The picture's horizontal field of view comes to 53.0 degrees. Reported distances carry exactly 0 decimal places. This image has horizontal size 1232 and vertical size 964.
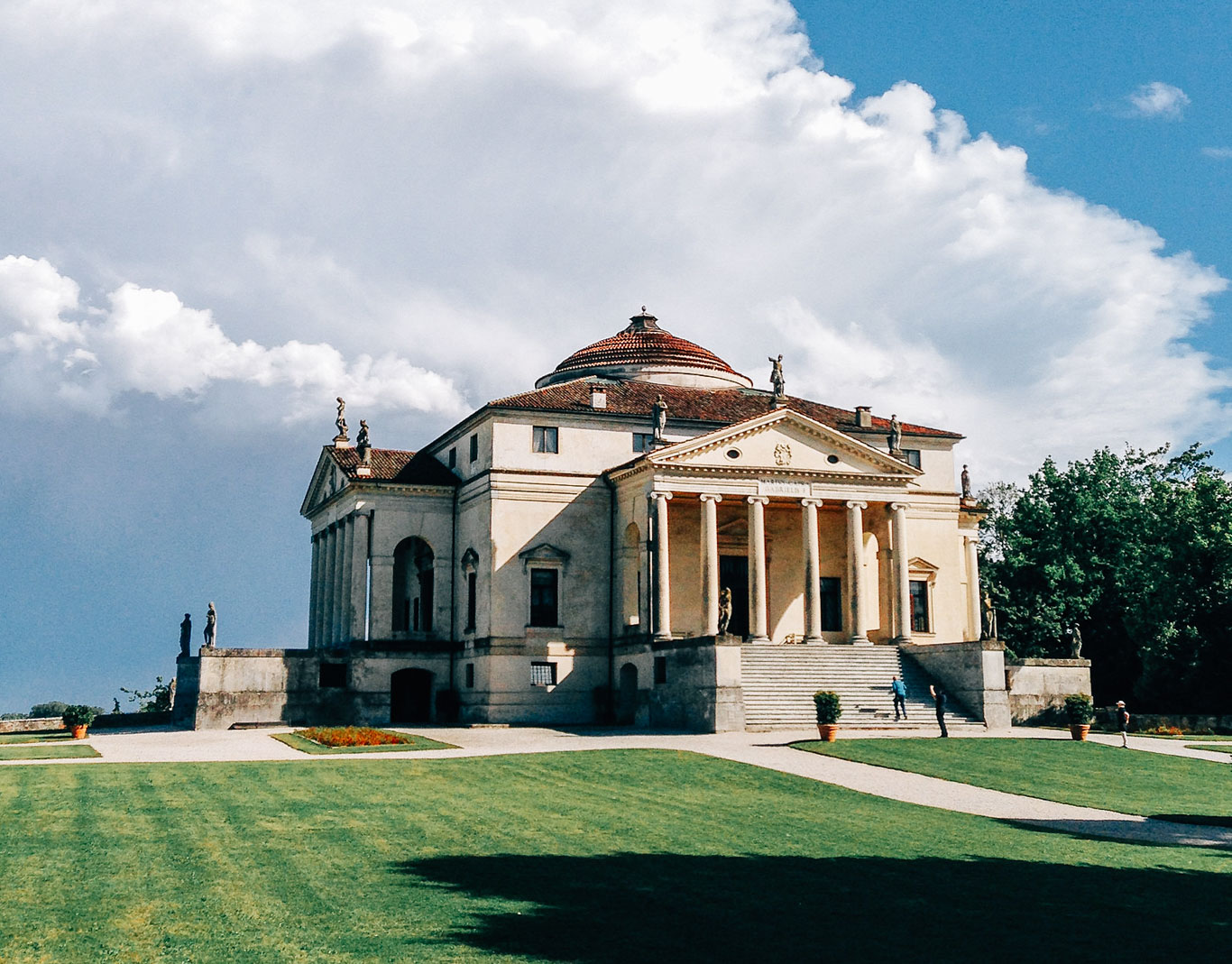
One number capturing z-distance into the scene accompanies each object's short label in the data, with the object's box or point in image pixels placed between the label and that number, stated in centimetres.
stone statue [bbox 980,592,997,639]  4575
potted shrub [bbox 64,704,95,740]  4347
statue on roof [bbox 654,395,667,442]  5038
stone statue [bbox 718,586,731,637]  4559
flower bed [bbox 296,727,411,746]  3631
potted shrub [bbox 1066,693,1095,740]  3997
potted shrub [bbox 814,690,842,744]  3653
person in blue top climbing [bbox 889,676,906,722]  4212
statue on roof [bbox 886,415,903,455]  5347
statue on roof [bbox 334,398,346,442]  6003
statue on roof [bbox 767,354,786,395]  5131
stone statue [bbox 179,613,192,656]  5953
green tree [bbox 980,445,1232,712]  5634
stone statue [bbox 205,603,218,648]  5141
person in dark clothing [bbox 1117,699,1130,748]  4028
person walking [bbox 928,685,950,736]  3878
